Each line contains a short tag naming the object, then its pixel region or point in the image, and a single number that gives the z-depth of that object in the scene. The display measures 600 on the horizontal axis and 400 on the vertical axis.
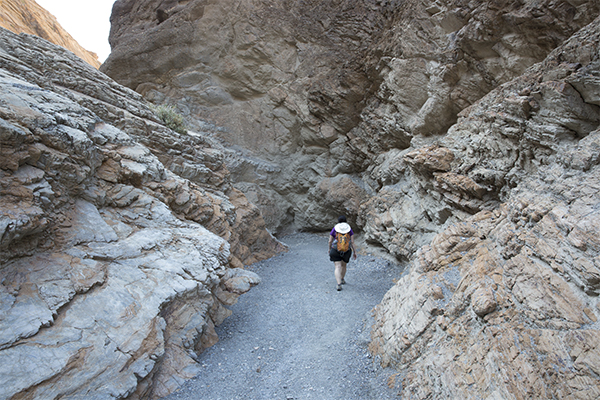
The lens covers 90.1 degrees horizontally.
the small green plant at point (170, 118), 10.25
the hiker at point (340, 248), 7.22
